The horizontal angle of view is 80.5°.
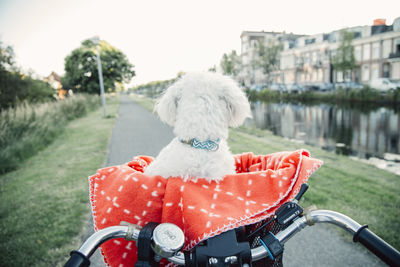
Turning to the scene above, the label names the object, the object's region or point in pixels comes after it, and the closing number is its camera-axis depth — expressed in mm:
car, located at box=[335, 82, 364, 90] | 27281
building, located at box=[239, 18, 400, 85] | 28423
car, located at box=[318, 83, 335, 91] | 30541
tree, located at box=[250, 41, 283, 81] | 40344
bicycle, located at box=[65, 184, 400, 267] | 936
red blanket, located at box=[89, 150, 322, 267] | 1168
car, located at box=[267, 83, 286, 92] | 35578
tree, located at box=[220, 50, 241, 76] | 44619
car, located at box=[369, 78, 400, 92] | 21828
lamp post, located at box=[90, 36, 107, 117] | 14344
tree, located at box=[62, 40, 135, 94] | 32750
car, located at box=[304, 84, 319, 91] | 32537
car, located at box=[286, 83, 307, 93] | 32566
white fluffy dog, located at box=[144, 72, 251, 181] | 1443
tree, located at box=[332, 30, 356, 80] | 28828
